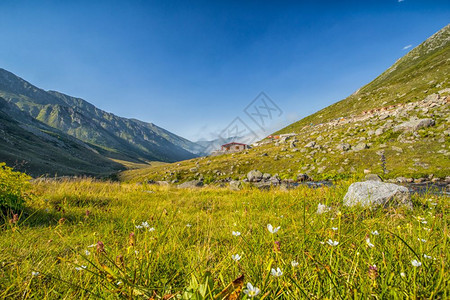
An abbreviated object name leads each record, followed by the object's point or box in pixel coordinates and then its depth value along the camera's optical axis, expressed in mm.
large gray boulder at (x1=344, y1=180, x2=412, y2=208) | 4965
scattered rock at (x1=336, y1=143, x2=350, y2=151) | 26312
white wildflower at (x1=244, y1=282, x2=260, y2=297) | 1076
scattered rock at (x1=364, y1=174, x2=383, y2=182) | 14980
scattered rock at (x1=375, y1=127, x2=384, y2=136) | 26791
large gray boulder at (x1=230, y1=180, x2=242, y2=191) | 14105
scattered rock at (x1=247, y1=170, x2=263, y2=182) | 27098
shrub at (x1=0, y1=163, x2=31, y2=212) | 4430
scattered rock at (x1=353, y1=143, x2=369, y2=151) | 24803
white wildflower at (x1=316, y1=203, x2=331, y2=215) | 4316
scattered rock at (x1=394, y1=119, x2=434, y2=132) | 23078
